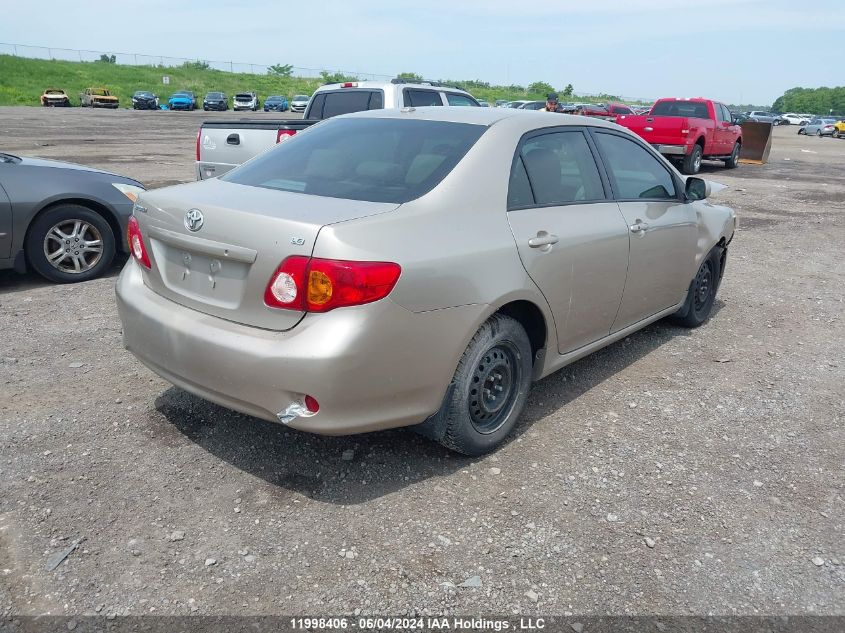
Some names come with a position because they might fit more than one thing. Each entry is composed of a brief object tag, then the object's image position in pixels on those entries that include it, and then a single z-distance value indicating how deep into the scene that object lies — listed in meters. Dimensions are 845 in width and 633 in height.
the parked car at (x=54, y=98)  47.09
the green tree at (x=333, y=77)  88.19
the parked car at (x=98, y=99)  48.88
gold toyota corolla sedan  2.80
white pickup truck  7.80
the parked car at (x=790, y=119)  70.15
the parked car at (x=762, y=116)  55.03
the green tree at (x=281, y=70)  93.72
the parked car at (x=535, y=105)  31.11
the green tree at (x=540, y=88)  111.61
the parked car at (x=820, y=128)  50.62
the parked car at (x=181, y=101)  52.00
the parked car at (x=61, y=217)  5.84
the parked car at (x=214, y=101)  52.09
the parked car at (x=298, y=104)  52.00
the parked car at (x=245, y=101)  54.19
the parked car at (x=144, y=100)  50.50
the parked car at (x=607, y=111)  28.60
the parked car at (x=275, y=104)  54.44
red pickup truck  17.06
